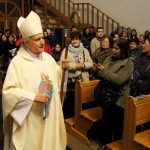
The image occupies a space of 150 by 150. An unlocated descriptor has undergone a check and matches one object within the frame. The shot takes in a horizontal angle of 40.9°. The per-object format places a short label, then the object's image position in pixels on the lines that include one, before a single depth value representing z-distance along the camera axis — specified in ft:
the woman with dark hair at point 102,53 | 9.89
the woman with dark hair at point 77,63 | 9.17
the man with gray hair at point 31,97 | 5.34
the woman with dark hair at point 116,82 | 7.57
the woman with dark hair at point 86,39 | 16.17
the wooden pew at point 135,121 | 6.99
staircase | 24.23
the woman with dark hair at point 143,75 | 7.81
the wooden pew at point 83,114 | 8.62
